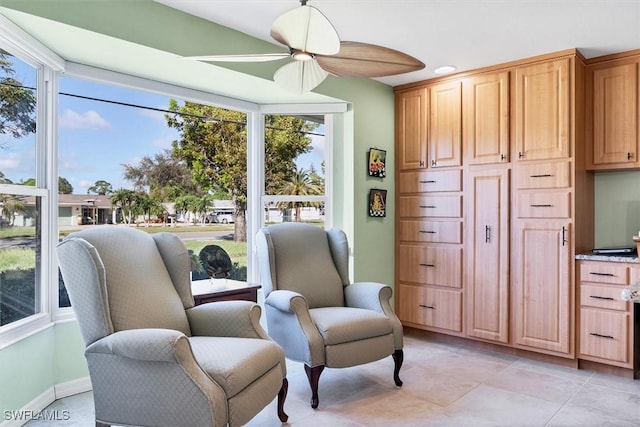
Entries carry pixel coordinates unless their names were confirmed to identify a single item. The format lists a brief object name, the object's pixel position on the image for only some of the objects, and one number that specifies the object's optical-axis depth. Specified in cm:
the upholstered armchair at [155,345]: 183
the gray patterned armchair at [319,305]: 268
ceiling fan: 180
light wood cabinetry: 331
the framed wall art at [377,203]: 409
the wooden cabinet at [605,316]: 308
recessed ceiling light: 371
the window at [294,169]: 391
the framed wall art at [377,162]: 408
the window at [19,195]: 239
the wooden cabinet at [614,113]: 324
